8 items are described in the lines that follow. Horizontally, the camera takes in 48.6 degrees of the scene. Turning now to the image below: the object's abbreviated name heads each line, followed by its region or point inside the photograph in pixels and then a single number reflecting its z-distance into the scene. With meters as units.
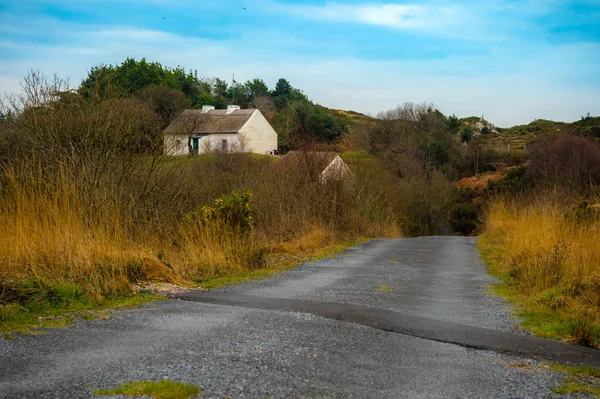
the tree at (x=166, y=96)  73.61
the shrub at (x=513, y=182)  51.09
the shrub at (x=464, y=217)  58.31
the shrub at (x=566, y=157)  45.12
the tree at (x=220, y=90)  107.94
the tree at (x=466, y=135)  88.31
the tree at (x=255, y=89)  110.19
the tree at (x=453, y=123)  87.31
